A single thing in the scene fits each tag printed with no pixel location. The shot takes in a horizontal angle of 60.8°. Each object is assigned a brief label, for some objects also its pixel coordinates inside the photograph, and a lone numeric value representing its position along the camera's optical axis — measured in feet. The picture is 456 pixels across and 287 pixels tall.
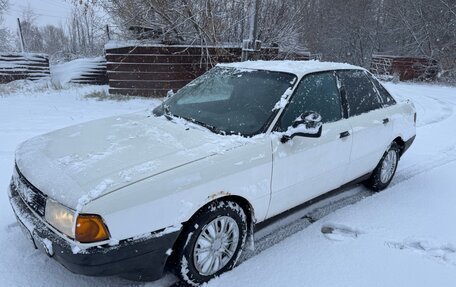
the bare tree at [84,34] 36.77
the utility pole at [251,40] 27.84
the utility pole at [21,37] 60.55
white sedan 7.80
